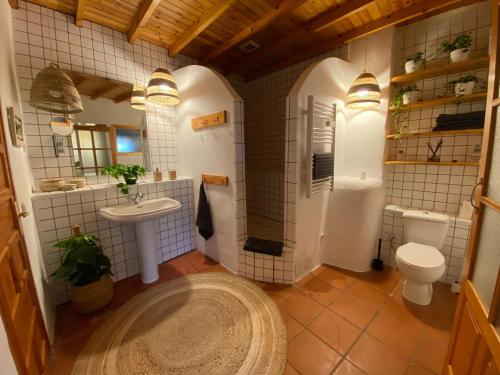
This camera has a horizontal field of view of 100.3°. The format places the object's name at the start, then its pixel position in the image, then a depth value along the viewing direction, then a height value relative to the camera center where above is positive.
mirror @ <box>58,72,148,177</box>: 2.00 +0.33
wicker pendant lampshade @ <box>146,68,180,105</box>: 1.94 +0.69
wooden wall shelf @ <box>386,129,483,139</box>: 1.77 +0.20
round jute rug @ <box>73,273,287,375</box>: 1.31 -1.27
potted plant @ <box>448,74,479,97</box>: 1.74 +0.59
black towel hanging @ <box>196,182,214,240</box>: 2.41 -0.66
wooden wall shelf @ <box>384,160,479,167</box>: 1.82 -0.07
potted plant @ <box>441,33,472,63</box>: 1.74 +0.91
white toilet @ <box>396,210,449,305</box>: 1.67 -0.84
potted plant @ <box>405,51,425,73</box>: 1.96 +0.87
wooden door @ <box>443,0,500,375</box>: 0.76 -0.45
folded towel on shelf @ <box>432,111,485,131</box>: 1.77 +0.30
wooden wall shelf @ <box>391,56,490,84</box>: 1.72 +0.76
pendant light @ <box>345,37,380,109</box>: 1.91 +0.61
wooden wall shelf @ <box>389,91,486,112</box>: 1.76 +0.49
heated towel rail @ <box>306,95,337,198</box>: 1.84 +0.22
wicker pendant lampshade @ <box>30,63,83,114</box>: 1.54 +0.52
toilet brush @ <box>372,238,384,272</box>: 2.27 -1.17
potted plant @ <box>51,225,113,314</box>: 1.62 -0.89
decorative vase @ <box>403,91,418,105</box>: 2.02 +0.57
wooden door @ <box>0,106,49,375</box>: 0.83 -0.60
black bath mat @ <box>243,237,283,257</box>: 2.04 -0.89
